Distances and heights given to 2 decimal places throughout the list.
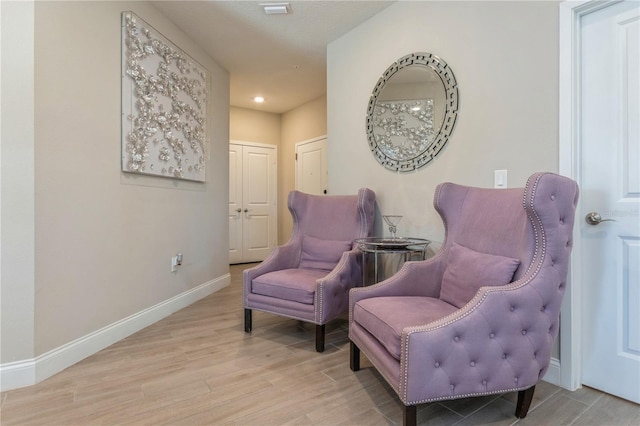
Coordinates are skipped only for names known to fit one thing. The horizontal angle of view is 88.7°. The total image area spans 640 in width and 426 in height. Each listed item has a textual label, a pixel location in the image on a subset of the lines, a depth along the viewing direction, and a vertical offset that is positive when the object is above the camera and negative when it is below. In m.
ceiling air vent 2.73 +1.73
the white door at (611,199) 1.61 +0.07
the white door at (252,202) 5.59 +0.17
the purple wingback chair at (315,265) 2.27 -0.43
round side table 2.22 -0.32
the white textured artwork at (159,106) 2.48 +0.92
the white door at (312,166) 5.02 +0.73
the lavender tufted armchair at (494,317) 1.28 -0.47
